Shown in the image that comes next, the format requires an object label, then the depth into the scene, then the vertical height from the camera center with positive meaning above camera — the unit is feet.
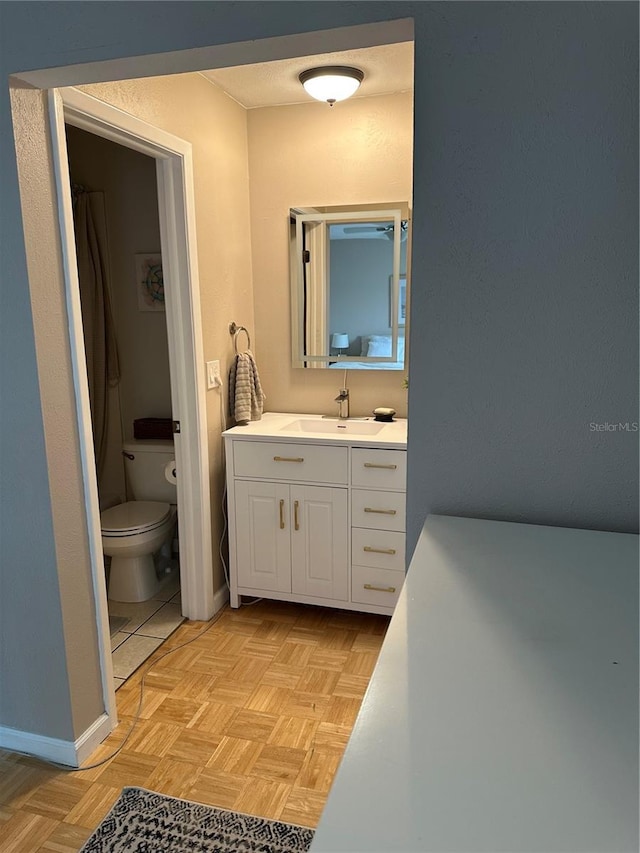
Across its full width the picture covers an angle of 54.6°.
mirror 9.75 +0.44
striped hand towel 9.64 -1.13
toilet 9.66 -3.23
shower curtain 10.51 +0.20
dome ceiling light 8.17 +3.02
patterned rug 5.50 -4.63
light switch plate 9.09 -0.87
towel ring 9.82 -0.23
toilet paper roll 9.50 -2.36
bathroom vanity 8.78 -2.90
